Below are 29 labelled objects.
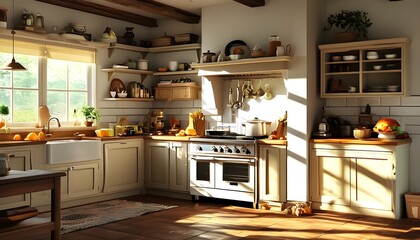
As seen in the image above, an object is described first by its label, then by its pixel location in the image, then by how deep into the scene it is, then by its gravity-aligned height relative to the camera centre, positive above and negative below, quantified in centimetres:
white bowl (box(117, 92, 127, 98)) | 749 +36
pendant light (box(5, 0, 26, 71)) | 556 +61
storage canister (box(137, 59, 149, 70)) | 785 +89
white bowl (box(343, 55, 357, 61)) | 620 +78
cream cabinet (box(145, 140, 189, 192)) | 705 -73
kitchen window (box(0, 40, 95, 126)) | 636 +51
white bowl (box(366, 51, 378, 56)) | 606 +82
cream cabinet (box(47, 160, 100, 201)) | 626 -84
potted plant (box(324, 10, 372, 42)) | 615 +124
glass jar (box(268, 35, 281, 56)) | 636 +99
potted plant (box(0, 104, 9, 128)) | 601 +9
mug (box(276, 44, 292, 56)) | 622 +89
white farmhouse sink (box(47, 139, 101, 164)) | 606 -44
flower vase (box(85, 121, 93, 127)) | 714 -8
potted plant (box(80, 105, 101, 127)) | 706 +6
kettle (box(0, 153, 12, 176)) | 381 -37
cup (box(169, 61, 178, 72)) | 773 +86
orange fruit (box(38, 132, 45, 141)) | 625 -24
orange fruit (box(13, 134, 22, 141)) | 606 -24
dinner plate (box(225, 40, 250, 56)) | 680 +105
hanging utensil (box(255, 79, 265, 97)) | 689 +37
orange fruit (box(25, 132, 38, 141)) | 610 -25
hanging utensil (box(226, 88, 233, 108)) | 716 +28
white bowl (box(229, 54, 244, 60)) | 665 +86
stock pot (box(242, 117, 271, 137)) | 652 -15
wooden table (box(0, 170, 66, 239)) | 373 -61
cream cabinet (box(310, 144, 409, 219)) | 563 -76
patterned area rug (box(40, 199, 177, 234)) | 545 -122
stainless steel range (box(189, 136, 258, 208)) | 635 -70
